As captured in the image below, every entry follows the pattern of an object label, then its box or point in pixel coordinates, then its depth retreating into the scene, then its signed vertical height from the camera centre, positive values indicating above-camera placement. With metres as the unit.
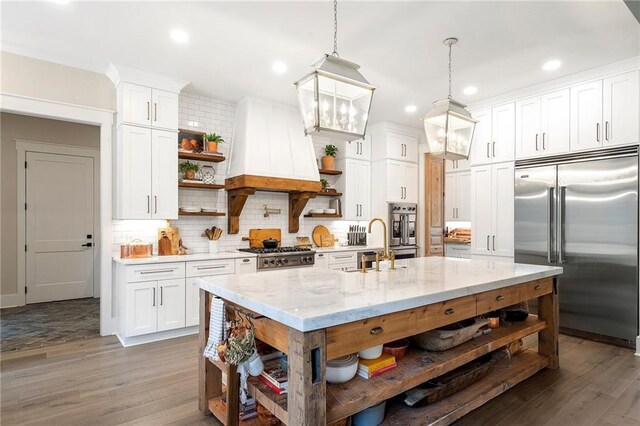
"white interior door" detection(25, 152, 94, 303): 5.87 -0.24
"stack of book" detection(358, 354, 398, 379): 2.04 -0.87
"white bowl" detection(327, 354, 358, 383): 1.94 -0.84
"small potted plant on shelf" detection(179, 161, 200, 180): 4.76 +0.56
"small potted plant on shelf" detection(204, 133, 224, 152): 4.87 +0.96
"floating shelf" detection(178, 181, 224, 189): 4.64 +0.36
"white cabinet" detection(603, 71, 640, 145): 3.79 +1.11
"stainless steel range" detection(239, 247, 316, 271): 4.78 -0.60
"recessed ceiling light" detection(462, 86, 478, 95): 4.67 +1.61
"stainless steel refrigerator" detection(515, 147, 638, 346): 3.81 -0.22
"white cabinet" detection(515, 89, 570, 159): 4.32 +1.10
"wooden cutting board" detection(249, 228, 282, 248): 5.40 -0.34
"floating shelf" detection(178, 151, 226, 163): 4.65 +0.73
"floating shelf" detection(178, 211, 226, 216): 4.65 -0.02
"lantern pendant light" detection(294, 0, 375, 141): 2.25 +0.74
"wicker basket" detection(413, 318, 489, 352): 2.39 -0.84
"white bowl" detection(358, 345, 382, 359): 2.12 -0.81
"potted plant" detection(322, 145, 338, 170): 6.11 +0.94
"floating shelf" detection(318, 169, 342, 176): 6.03 +0.68
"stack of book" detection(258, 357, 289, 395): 1.95 -0.91
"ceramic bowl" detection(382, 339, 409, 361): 2.29 -0.86
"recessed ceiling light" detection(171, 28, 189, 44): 3.30 +1.64
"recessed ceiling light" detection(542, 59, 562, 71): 3.90 +1.62
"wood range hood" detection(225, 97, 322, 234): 4.86 +0.78
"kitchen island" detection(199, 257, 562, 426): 1.65 -0.61
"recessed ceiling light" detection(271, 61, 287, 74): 3.98 +1.63
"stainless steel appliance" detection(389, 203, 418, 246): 6.38 -0.21
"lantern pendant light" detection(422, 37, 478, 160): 2.97 +0.71
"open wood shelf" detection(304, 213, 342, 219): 5.96 -0.05
